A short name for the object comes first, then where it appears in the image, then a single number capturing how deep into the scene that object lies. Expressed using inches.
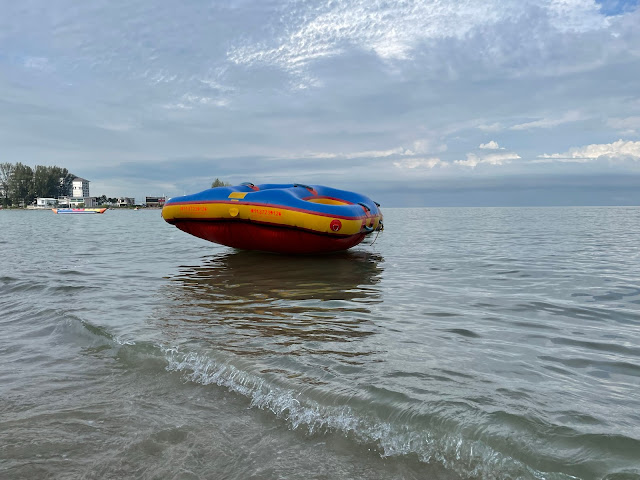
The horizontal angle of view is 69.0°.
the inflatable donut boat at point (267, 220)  348.8
